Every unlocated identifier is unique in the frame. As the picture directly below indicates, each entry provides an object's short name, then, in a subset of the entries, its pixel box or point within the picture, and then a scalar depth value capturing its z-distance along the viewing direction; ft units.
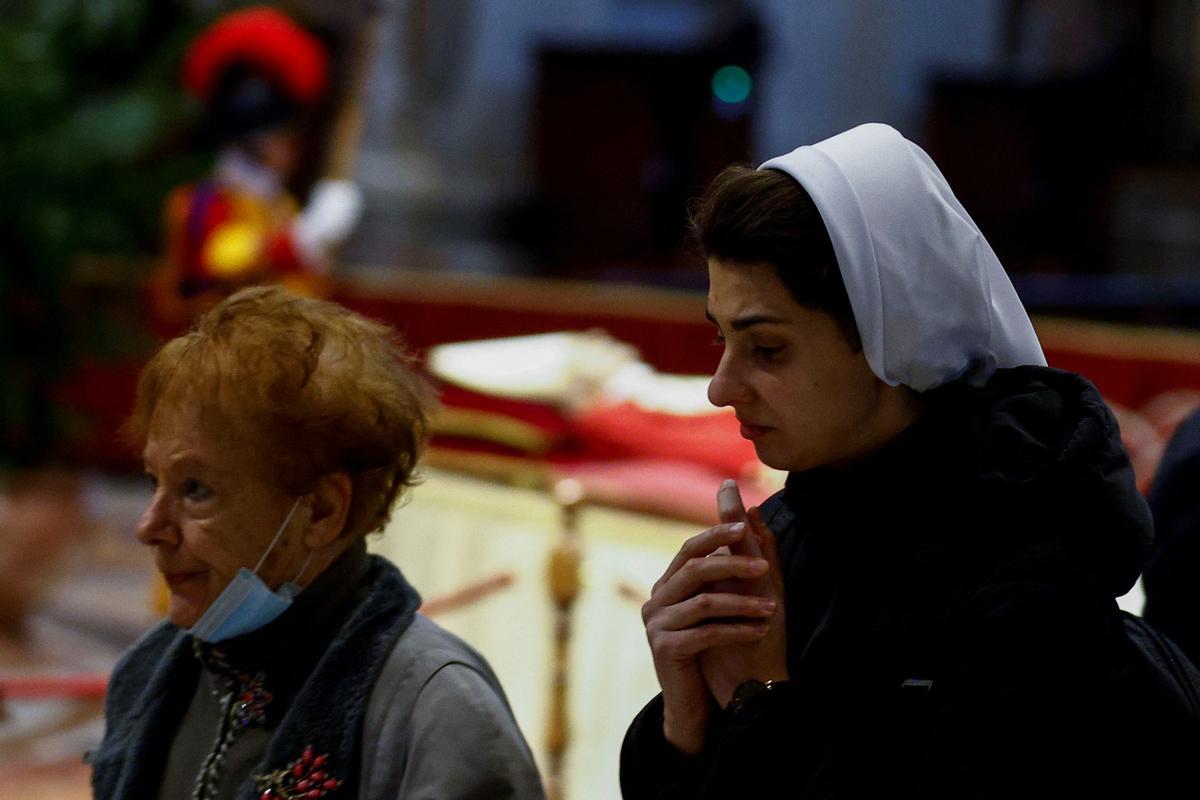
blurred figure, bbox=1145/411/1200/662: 13.26
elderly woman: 11.81
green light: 91.30
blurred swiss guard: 40.19
